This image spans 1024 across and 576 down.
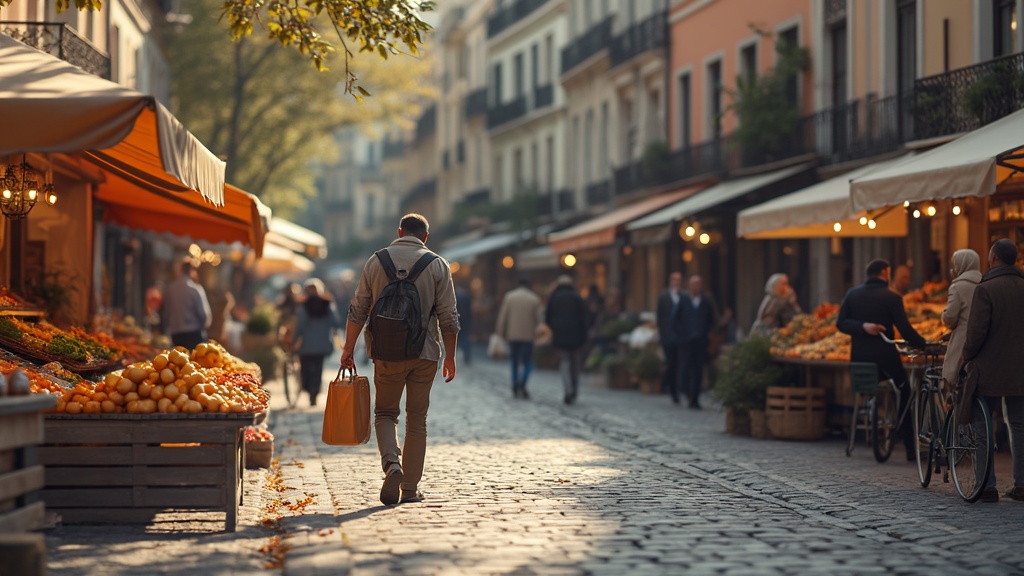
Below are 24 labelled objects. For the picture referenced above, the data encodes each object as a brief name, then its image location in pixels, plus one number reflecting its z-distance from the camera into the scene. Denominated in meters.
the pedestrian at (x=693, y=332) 21.28
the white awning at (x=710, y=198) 25.20
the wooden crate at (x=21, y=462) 7.04
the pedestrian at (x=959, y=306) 11.30
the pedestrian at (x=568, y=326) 21.45
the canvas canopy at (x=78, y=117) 8.81
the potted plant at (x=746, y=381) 16.39
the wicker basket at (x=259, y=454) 12.87
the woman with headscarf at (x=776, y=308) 18.66
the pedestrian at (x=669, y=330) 22.02
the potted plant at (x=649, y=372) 24.34
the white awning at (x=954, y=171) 12.70
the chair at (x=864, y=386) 13.98
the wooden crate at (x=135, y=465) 9.25
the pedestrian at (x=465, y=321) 32.44
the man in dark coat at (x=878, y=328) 14.05
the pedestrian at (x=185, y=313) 20.64
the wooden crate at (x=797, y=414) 15.93
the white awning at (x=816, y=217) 16.70
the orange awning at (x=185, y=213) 14.71
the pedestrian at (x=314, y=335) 20.89
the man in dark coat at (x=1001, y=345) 10.88
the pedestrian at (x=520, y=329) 23.02
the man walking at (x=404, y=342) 10.44
